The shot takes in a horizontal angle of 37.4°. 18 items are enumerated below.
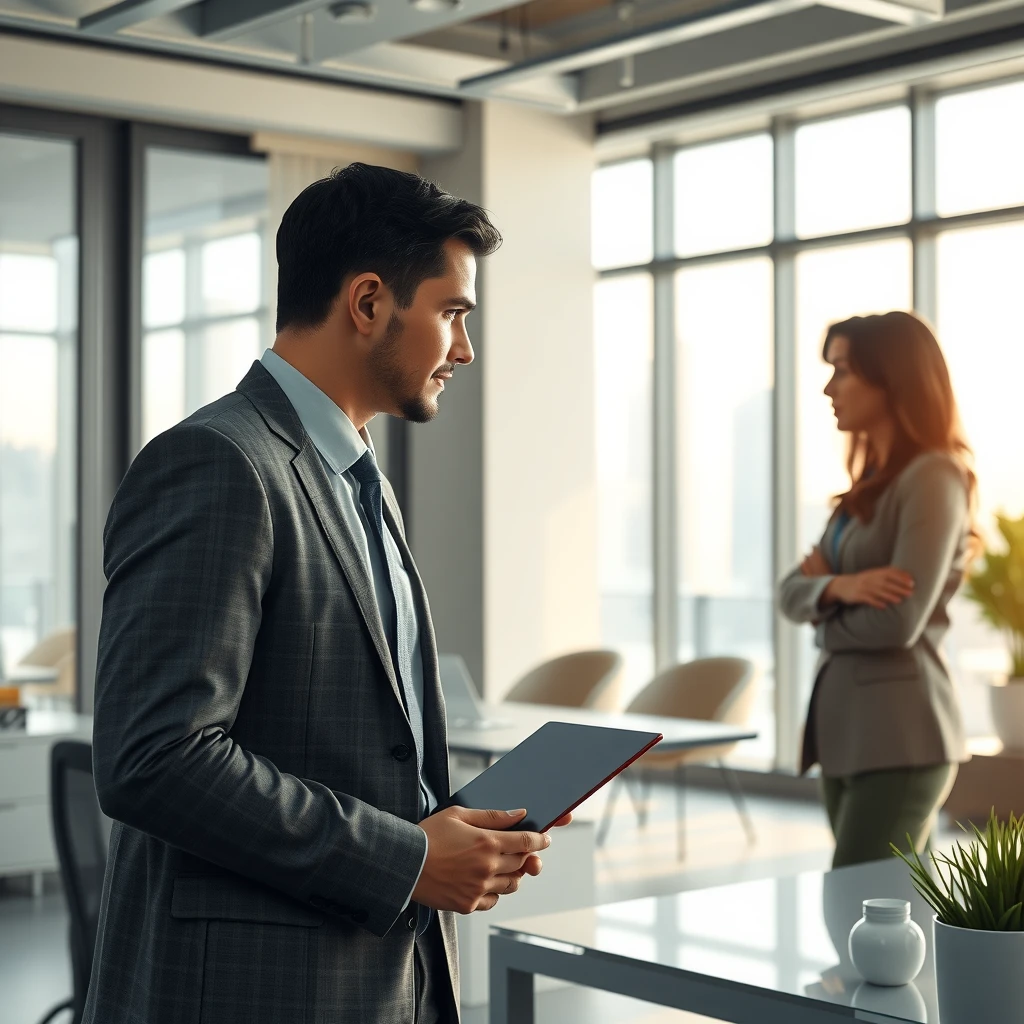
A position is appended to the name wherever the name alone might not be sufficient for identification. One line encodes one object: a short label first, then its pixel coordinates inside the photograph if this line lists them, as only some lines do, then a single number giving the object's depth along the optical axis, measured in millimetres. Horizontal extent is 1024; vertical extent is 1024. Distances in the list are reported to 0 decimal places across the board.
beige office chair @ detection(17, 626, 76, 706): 7094
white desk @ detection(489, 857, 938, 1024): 1883
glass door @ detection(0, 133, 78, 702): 6992
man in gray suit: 1380
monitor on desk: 5203
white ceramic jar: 1892
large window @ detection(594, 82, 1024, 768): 7695
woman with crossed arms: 3100
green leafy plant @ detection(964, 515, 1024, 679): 7117
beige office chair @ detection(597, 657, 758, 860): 6309
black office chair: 3184
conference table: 4742
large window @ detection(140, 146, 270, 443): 7504
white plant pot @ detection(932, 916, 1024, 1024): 1674
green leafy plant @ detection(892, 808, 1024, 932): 1717
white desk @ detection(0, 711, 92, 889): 5848
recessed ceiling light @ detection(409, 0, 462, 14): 5672
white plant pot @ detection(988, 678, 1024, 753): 7094
